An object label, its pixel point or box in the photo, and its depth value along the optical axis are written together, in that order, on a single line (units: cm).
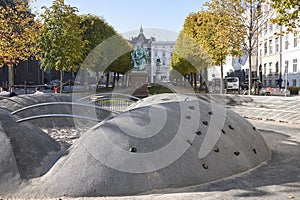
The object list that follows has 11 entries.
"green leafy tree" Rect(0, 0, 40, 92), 2128
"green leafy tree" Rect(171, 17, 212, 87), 3338
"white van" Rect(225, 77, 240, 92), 4112
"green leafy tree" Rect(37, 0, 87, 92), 2495
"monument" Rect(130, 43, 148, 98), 3011
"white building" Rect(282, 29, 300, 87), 3747
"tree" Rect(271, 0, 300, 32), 1185
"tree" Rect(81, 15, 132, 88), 3756
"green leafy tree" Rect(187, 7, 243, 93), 2211
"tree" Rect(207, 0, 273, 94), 2197
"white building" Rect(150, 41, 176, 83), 11046
